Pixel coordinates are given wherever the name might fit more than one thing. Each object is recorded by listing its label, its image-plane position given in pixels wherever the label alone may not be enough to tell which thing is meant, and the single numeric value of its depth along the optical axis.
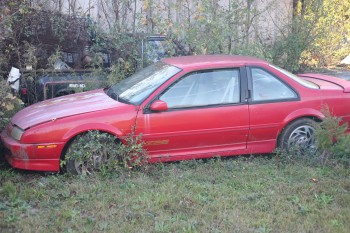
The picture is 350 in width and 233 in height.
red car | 5.50
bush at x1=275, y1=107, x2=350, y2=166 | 5.64
